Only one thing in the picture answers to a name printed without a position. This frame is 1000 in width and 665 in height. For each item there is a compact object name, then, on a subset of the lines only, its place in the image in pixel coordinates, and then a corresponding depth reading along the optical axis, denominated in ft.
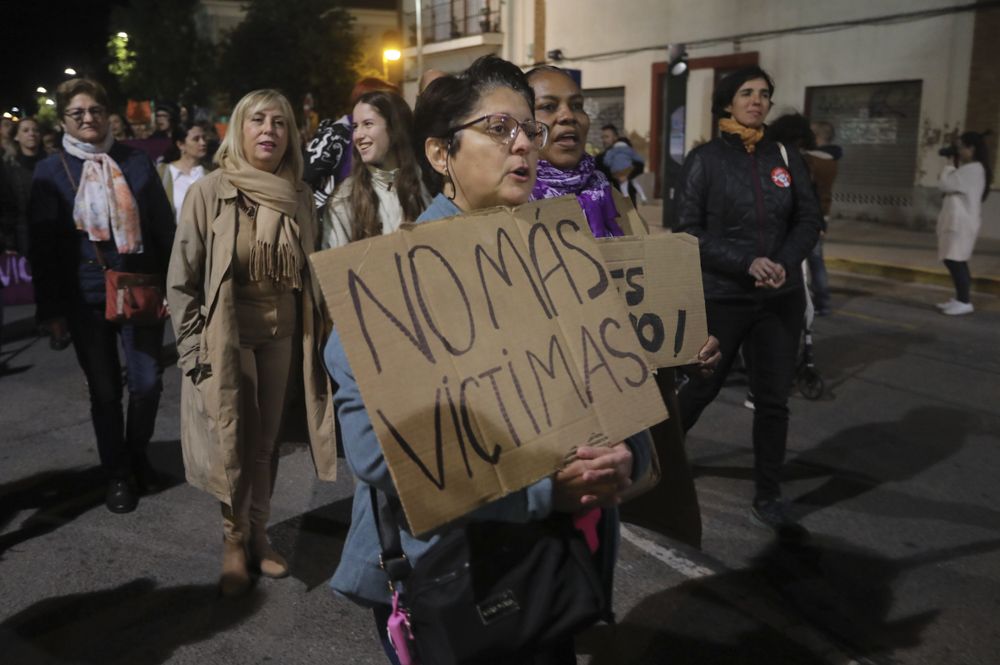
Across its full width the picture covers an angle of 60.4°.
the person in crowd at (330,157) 16.17
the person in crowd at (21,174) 18.06
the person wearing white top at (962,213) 29.48
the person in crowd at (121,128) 36.73
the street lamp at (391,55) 100.07
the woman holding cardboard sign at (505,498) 5.25
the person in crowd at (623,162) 32.24
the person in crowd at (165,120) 33.09
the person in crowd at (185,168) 22.68
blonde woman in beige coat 10.92
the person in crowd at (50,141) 37.32
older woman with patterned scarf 13.41
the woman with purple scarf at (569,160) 8.94
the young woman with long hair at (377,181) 12.76
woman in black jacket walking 12.76
